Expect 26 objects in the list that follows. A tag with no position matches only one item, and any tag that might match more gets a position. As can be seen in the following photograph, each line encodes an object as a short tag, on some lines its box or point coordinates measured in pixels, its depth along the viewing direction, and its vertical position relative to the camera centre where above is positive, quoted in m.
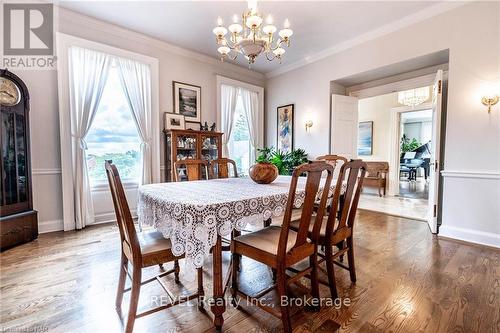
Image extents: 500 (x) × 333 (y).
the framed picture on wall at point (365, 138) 6.84 +0.54
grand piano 8.62 -0.17
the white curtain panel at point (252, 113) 5.37 +1.00
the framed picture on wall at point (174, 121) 4.12 +0.63
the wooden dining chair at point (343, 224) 1.74 -0.55
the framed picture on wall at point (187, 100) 4.28 +1.05
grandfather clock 2.62 -0.12
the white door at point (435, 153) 3.20 +0.05
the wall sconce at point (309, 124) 4.79 +0.66
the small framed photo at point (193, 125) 4.45 +0.60
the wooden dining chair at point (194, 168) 2.77 -0.14
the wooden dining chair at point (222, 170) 3.00 -0.17
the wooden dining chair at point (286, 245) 1.35 -0.58
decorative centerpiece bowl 2.14 -0.15
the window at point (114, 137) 3.56 +0.30
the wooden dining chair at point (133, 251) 1.34 -0.59
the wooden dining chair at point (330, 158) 2.99 -0.02
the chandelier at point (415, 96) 5.28 +1.37
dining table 1.34 -0.37
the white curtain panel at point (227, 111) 4.96 +0.97
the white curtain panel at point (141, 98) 3.72 +0.94
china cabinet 3.97 +0.20
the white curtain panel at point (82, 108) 3.27 +0.68
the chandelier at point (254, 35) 2.17 +1.17
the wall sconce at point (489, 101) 2.68 +0.64
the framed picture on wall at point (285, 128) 5.22 +0.64
